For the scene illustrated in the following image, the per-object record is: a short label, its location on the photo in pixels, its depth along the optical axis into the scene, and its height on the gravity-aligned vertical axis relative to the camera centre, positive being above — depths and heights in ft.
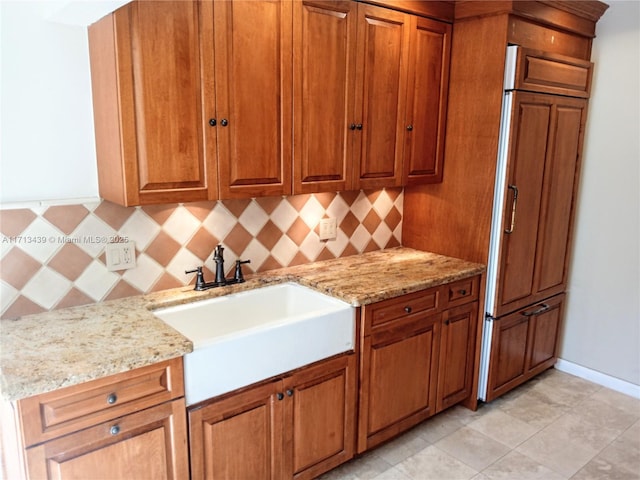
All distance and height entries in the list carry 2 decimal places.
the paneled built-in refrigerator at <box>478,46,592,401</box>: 8.38 -1.24
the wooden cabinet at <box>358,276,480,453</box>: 7.40 -3.43
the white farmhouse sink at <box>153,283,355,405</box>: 5.62 -2.50
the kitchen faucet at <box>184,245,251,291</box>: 7.14 -1.98
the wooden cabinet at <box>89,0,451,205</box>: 5.67 +0.55
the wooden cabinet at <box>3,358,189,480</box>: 4.58 -2.83
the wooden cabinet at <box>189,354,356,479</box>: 5.79 -3.60
